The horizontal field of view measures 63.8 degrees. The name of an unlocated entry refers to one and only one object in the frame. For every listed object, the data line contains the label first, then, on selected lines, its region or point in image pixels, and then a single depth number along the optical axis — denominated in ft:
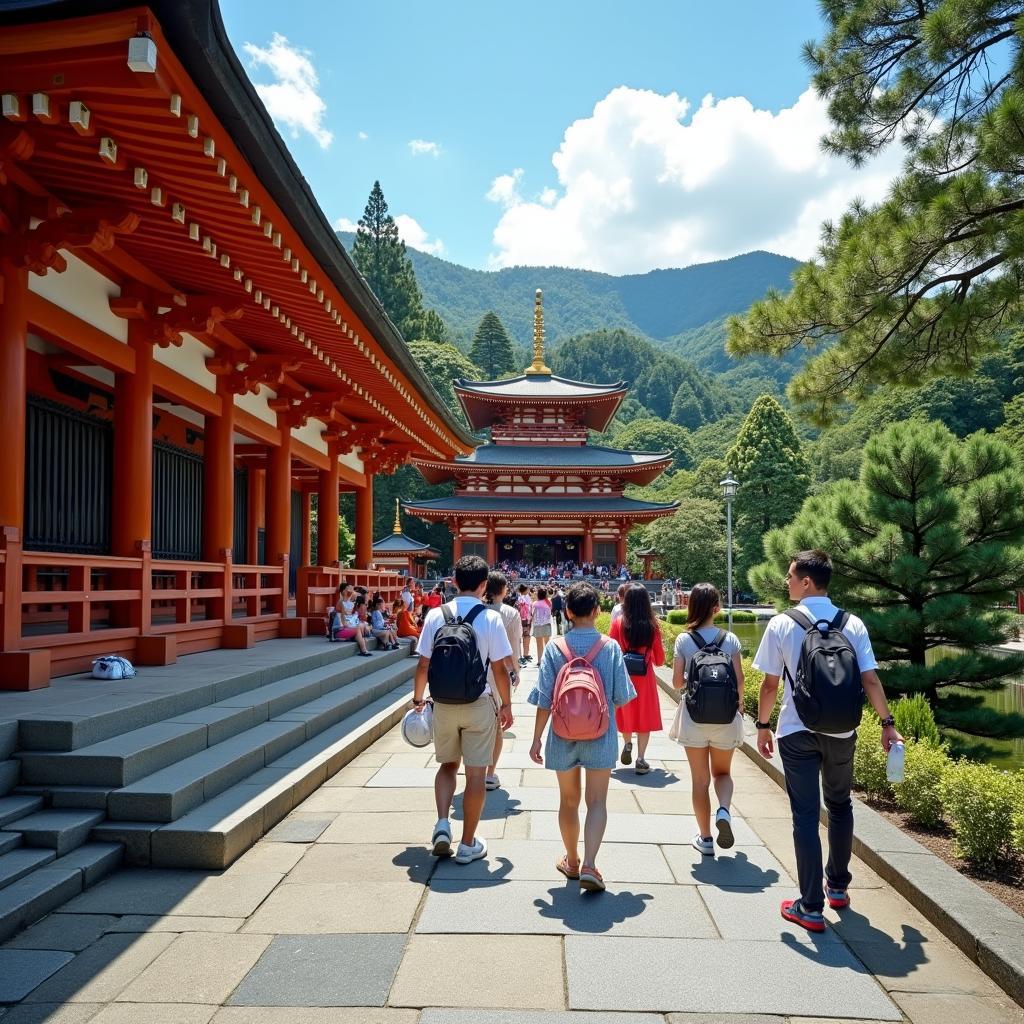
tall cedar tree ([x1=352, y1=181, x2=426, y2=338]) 212.02
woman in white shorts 15.67
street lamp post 59.70
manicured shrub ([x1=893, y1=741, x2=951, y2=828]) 16.83
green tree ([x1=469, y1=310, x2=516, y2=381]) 261.03
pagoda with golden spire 118.52
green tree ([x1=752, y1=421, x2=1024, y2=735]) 28.78
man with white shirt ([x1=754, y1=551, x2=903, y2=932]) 12.51
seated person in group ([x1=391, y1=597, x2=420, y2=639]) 46.75
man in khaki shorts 14.89
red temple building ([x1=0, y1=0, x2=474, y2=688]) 14.21
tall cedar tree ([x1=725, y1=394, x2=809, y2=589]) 152.15
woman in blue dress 13.53
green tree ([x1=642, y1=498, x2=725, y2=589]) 135.44
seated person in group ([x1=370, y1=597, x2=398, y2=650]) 40.45
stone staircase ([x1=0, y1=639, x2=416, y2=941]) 13.41
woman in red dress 20.70
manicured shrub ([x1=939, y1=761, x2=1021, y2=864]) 14.47
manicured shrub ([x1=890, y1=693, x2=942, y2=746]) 21.86
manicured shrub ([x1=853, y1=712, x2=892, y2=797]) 19.06
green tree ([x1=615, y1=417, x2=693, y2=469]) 289.12
